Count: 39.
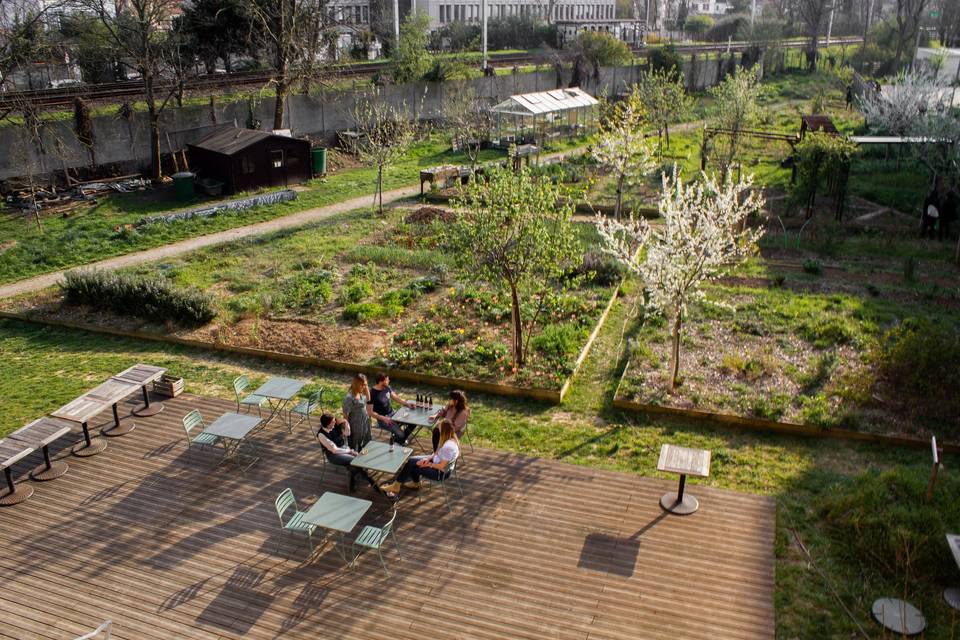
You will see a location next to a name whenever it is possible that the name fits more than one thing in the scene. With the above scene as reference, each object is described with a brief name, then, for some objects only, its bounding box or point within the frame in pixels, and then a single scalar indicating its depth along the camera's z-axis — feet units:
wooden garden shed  92.84
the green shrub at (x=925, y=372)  41.75
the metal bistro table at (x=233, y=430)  38.81
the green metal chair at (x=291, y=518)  31.86
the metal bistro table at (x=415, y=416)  38.99
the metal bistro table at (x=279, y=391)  42.14
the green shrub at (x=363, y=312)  56.66
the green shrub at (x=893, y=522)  30.53
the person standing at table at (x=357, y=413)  37.42
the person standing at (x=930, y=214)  74.08
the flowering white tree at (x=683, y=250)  40.68
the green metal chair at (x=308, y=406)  41.81
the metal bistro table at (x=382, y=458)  35.01
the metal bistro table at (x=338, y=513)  31.76
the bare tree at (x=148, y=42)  90.63
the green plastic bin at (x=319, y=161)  103.86
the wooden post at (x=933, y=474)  31.46
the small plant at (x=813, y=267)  64.54
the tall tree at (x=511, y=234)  44.19
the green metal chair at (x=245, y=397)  42.32
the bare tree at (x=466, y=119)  112.06
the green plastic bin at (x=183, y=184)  90.79
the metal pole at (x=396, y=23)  150.93
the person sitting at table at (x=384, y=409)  39.27
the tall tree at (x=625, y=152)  72.08
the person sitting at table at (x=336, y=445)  35.96
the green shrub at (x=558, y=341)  49.96
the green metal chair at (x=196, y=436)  38.96
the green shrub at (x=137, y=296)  56.39
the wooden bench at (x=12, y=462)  36.29
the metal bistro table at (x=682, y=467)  34.17
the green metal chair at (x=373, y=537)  31.12
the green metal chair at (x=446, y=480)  35.44
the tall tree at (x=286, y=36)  106.01
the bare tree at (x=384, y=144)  82.53
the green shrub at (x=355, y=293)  59.82
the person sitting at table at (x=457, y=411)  37.35
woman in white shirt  35.09
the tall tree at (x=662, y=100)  112.98
